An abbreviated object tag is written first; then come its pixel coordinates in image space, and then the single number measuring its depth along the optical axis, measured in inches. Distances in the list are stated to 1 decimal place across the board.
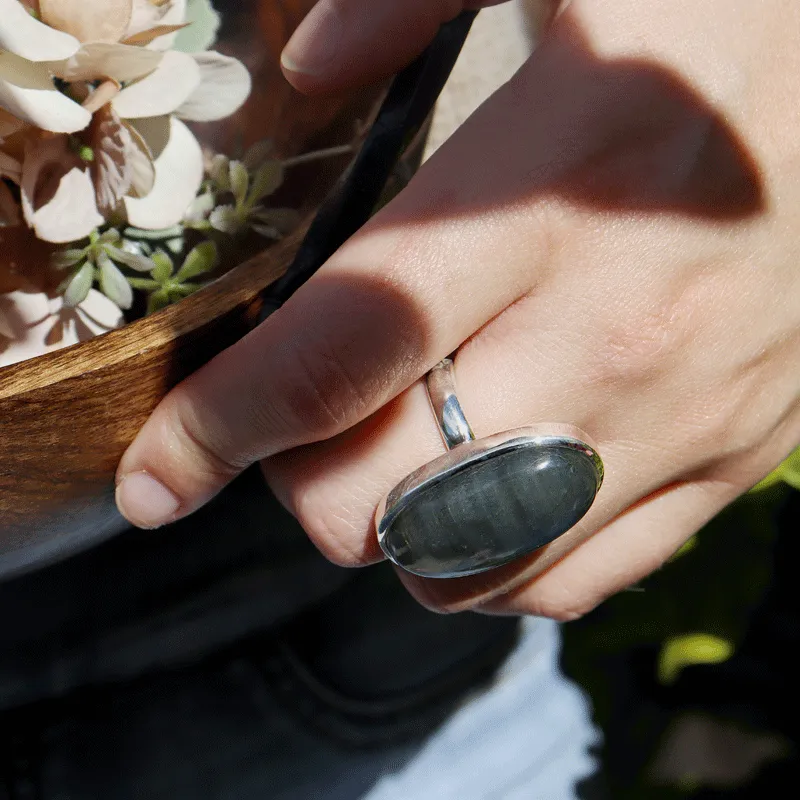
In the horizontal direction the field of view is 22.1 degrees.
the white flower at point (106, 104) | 10.1
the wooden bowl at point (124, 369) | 10.3
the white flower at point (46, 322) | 10.8
